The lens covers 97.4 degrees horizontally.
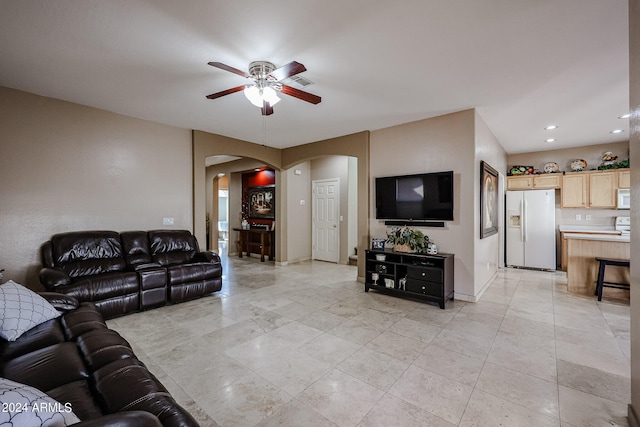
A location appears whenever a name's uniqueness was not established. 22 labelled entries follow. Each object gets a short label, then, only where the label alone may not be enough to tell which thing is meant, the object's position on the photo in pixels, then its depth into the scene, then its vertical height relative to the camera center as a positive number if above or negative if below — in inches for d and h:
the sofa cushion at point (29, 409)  33.1 -24.7
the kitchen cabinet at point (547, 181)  239.0 +24.4
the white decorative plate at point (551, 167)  245.6 +37.0
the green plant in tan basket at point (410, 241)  167.0 -19.2
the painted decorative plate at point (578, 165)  233.5 +37.2
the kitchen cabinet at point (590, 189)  217.9 +16.2
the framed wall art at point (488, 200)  166.6 +6.2
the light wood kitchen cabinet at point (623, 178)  212.7 +23.3
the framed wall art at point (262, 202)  303.7 +9.0
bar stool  156.4 -38.0
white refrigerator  232.7 -16.8
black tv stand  151.3 -37.8
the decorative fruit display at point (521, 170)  253.4 +35.7
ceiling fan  106.7 +48.8
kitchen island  161.5 -31.5
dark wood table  289.6 -33.7
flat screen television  163.8 +8.0
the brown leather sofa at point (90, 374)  44.5 -32.0
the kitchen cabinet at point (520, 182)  249.4 +24.3
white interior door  279.7 -10.4
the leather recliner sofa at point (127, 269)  128.0 -30.8
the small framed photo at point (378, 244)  182.1 -22.4
